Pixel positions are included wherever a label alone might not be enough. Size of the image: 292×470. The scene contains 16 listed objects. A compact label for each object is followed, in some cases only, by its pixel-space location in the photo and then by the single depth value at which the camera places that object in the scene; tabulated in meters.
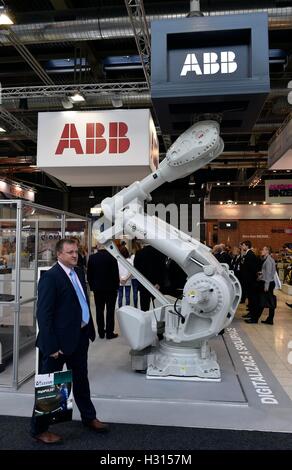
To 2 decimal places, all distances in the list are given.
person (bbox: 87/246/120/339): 5.80
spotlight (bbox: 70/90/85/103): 7.46
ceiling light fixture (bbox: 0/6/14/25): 5.15
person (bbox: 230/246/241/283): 8.82
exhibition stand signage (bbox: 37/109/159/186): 6.00
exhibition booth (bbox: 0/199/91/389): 4.11
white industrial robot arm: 4.00
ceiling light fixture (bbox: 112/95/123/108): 7.91
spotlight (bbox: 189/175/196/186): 16.20
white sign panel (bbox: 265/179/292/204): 14.54
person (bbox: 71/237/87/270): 7.12
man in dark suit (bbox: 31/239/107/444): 2.66
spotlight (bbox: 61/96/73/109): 7.85
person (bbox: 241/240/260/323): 7.46
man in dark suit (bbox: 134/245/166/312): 5.82
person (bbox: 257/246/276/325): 7.21
